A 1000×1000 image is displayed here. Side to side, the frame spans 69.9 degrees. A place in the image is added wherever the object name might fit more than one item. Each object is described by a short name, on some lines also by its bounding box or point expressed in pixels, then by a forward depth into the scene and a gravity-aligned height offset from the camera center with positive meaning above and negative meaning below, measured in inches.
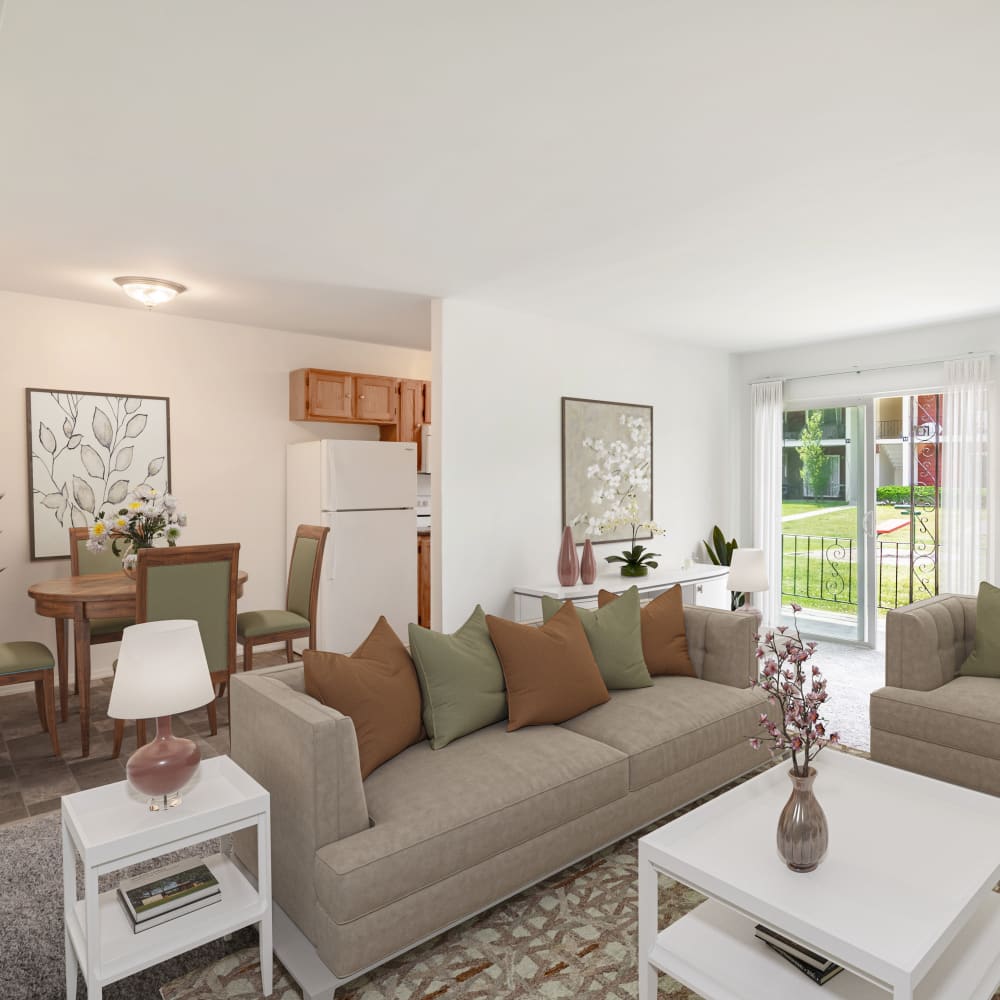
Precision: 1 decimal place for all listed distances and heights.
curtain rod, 206.8 +37.1
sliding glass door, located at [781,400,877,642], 235.9 -11.8
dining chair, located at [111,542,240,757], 138.8 -21.2
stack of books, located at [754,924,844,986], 66.2 -44.8
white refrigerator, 210.2 -11.6
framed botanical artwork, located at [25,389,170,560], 184.5 +8.9
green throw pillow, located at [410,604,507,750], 99.0 -28.3
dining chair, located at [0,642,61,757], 136.7 -34.8
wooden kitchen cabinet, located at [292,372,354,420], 224.1 +29.2
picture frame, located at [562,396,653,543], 215.5 +9.7
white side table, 66.6 -37.3
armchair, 113.3 -36.7
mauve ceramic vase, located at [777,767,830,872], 69.5 -33.8
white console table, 191.3 -29.1
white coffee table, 61.1 -38.1
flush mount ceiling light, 165.6 +47.0
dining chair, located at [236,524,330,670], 174.7 -32.5
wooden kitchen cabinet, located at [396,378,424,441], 243.4 +26.7
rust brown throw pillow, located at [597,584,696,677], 130.7 -28.2
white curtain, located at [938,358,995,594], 204.2 +1.1
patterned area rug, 74.7 -52.5
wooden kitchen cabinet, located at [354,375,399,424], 233.8 +29.4
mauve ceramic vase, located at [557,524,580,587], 199.0 -21.6
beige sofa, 73.2 -37.9
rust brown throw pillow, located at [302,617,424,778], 89.8 -26.6
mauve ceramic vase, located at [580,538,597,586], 200.8 -22.4
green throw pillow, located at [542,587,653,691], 121.8 -26.5
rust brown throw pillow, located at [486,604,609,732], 105.8 -28.6
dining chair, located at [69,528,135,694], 165.6 -18.8
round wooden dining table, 141.3 -24.1
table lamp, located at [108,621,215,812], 74.5 -22.4
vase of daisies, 157.4 -8.0
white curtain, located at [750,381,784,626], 255.0 -0.2
